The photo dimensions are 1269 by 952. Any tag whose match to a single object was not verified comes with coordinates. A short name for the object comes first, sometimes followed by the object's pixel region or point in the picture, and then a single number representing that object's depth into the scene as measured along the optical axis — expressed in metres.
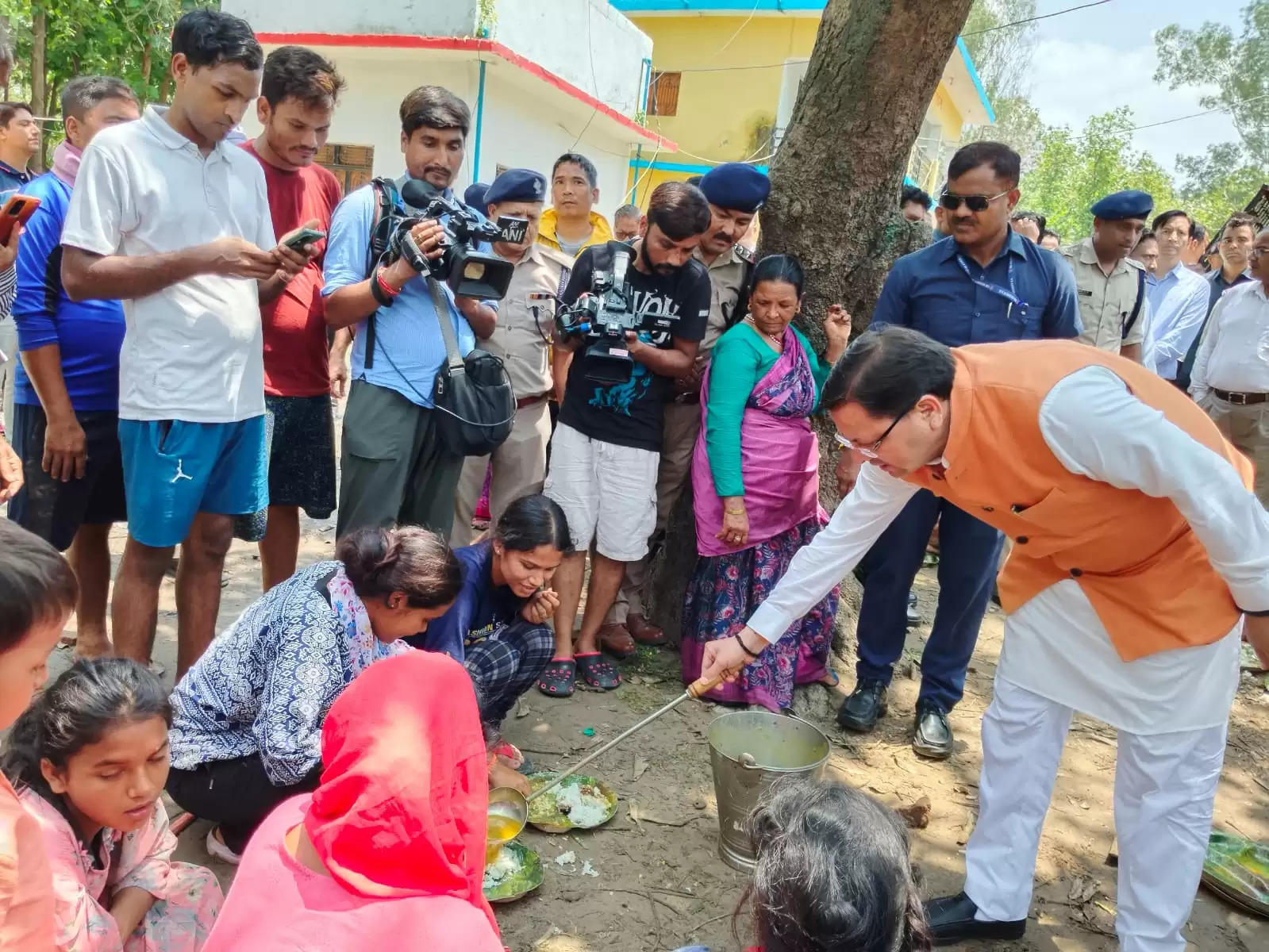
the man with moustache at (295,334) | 3.07
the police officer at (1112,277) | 4.80
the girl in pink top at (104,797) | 1.65
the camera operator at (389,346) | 2.95
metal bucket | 2.51
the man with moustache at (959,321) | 3.20
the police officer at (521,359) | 3.85
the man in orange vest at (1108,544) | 1.87
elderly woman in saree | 3.45
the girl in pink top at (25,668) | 1.10
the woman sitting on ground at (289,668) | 2.17
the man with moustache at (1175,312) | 6.54
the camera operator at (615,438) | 3.52
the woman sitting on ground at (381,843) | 1.20
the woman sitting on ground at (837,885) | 1.20
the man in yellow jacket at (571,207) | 4.62
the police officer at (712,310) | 3.66
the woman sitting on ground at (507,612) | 2.84
